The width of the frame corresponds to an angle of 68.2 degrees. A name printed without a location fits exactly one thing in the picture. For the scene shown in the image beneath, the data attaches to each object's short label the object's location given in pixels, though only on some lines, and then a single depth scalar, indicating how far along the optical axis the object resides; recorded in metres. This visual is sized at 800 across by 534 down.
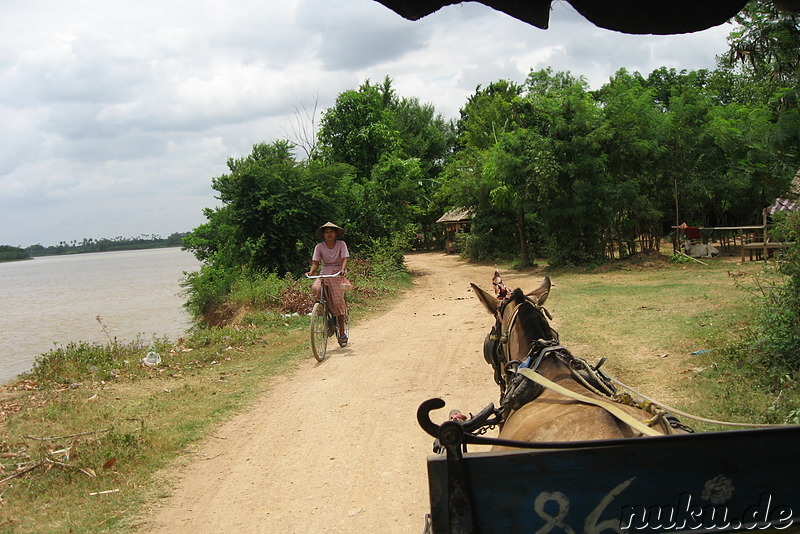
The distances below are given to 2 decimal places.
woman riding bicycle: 9.80
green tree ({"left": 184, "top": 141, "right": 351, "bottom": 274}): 19.34
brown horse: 2.58
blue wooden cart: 1.73
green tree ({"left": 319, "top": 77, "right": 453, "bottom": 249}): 24.25
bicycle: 9.28
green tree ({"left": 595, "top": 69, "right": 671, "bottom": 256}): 22.00
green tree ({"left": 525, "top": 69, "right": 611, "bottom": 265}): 21.67
